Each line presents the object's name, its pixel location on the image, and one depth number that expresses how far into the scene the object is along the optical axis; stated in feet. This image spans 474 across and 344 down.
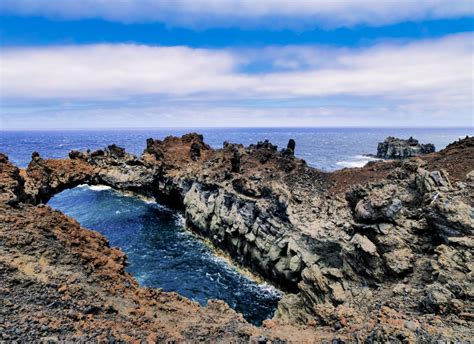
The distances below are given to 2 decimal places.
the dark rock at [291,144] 155.12
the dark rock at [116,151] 222.28
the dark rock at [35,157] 155.29
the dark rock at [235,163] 146.51
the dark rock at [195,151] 193.86
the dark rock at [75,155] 206.69
